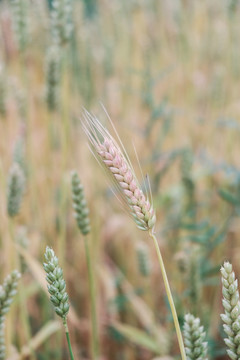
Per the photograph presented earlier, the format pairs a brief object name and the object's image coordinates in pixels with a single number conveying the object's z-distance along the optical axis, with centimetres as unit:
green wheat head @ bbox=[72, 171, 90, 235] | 95
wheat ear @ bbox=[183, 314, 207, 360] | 78
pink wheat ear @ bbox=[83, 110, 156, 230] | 77
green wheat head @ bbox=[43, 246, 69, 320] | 76
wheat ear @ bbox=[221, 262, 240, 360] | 75
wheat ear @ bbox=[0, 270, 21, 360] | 83
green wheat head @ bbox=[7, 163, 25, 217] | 106
